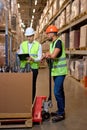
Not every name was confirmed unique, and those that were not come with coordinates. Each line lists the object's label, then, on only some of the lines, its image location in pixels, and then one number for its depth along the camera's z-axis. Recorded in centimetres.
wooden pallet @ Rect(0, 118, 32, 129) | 363
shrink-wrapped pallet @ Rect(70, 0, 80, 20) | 698
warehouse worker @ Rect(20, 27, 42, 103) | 425
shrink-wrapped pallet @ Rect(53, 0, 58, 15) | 1052
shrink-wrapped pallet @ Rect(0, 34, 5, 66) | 428
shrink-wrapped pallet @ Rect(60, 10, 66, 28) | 903
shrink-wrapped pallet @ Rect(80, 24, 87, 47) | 607
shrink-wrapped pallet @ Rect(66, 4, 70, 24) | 819
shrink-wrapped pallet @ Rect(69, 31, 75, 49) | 766
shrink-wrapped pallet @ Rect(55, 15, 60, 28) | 1041
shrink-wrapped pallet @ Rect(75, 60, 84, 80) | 728
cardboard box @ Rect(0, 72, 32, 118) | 363
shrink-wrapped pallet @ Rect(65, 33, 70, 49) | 888
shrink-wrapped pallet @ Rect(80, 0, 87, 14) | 617
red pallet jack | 378
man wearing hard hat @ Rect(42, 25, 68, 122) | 392
